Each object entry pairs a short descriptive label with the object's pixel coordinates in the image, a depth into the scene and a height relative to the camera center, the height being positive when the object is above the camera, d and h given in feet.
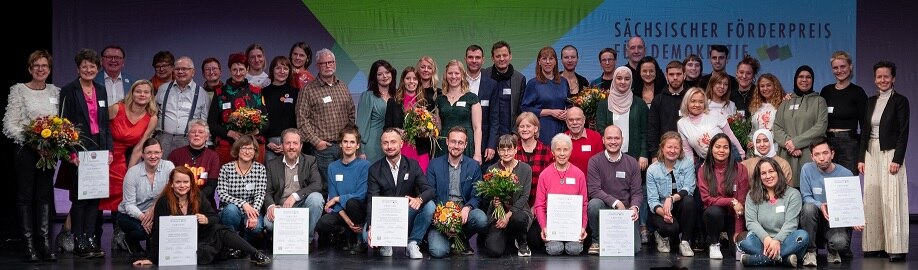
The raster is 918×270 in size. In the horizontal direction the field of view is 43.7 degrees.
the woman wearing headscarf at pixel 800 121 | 27.96 +0.64
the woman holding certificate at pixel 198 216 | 24.63 -1.55
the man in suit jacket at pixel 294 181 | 27.35 -0.83
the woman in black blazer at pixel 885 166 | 26.50 -0.45
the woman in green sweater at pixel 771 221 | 24.73 -1.65
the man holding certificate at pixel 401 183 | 26.53 -0.85
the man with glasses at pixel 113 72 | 30.04 +1.97
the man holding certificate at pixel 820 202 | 25.55 -1.25
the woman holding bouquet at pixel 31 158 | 25.58 -0.26
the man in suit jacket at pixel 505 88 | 29.86 +1.55
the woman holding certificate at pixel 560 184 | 26.86 -0.88
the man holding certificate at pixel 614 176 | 27.40 -0.70
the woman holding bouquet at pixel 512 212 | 26.53 -1.53
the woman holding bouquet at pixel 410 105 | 28.63 +1.05
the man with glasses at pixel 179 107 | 29.04 +1.01
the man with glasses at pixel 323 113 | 28.96 +0.86
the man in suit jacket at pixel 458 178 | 26.96 -0.75
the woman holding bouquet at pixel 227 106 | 28.89 +1.03
